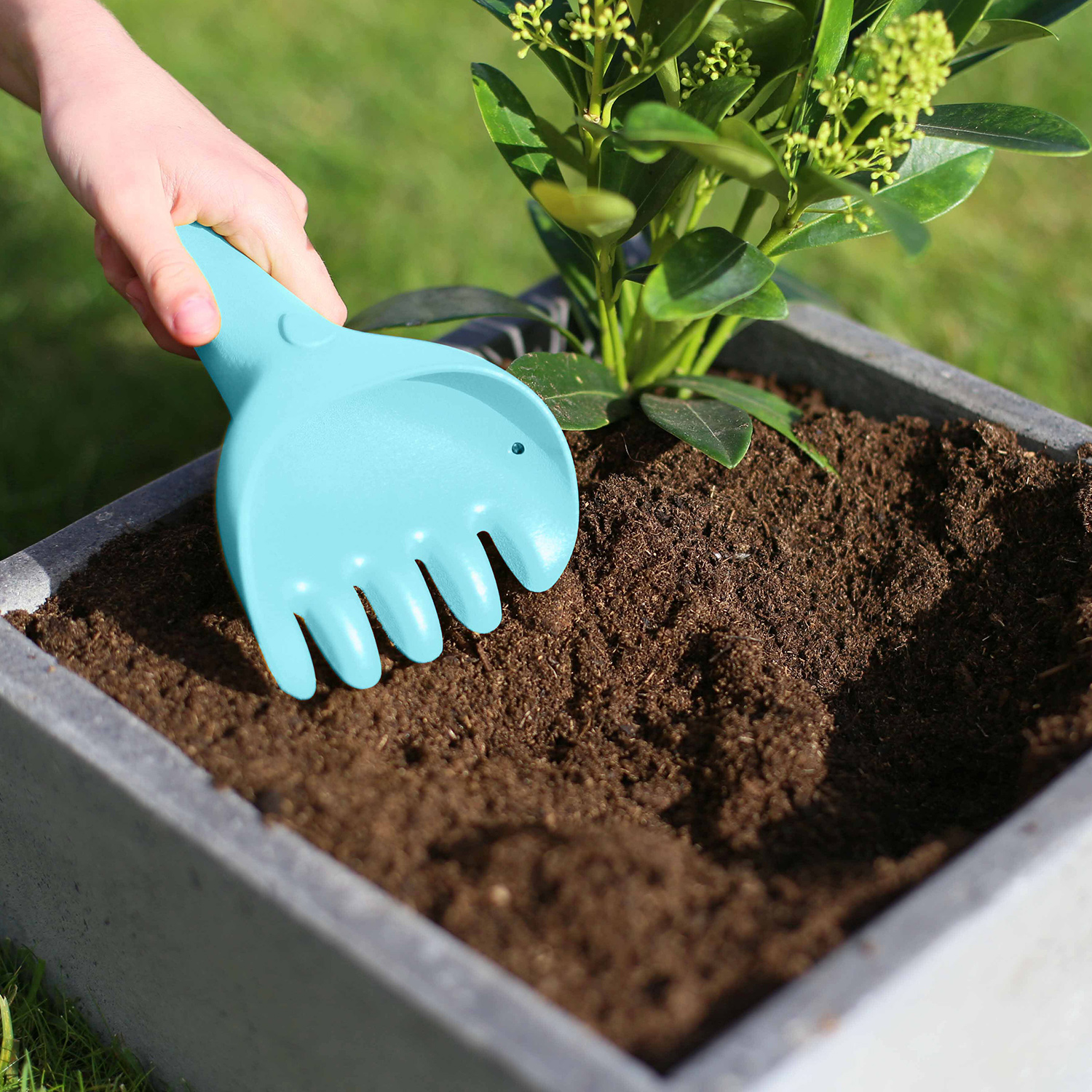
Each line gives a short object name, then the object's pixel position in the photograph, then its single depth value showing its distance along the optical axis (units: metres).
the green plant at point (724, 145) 0.94
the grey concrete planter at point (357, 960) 0.87
